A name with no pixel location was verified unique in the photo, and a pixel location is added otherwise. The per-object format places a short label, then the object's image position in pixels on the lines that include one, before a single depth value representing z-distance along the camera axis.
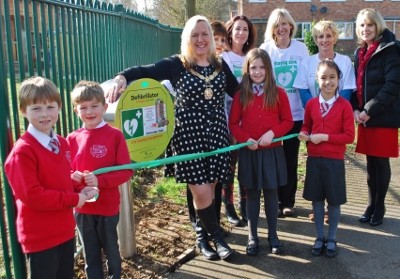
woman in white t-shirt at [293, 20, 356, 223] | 4.55
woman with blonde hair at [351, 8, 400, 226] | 4.41
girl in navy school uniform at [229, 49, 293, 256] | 3.98
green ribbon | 2.95
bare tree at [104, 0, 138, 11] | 50.38
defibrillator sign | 3.45
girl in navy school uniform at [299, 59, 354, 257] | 4.05
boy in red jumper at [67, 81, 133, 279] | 2.93
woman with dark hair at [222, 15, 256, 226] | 4.74
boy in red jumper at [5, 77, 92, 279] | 2.44
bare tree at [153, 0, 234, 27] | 29.20
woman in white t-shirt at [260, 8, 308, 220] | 4.71
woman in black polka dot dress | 3.78
